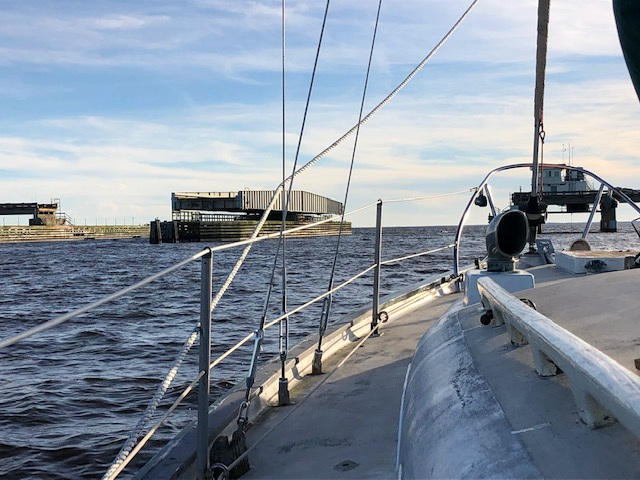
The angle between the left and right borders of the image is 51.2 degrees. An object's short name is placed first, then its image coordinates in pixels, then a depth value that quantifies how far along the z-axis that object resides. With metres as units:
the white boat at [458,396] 1.41
